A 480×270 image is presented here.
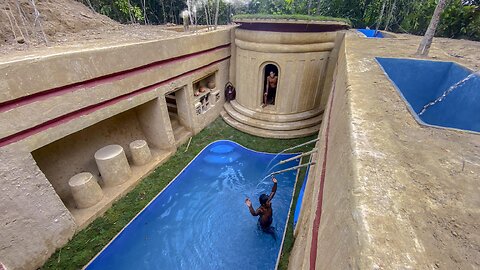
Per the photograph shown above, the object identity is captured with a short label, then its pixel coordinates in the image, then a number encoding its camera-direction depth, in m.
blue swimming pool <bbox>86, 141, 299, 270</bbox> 4.56
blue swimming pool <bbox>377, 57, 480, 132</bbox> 3.57
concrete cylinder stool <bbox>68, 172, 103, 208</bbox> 4.92
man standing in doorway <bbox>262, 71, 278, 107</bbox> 8.41
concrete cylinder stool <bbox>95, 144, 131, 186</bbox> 5.47
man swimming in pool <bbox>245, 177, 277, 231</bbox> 4.55
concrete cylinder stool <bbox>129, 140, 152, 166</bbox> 6.30
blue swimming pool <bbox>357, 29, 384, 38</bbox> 12.34
